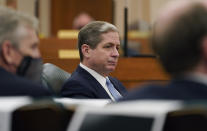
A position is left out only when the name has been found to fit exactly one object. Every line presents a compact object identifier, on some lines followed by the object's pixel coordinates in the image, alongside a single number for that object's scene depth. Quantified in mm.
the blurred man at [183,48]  2421
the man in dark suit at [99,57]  4059
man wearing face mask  3065
